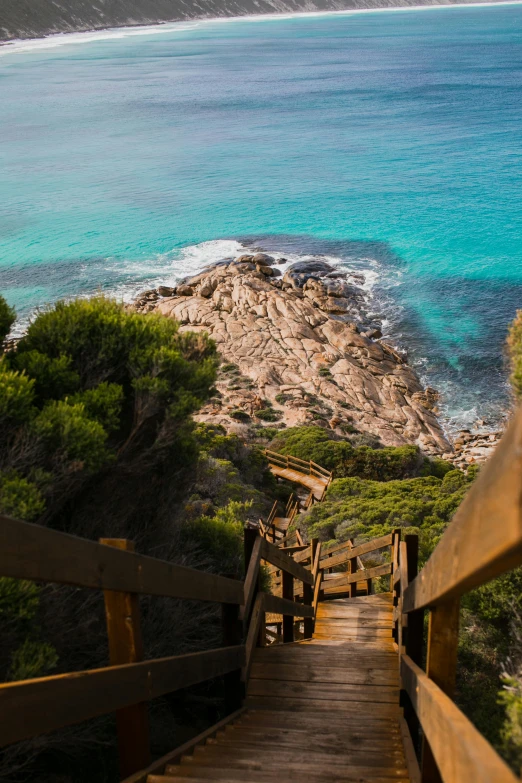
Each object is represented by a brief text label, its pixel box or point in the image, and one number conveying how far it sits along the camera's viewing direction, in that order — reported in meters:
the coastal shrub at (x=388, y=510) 14.27
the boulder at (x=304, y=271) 41.41
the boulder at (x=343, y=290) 39.78
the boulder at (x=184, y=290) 41.31
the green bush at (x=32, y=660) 3.76
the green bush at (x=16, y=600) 3.98
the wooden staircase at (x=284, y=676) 1.38
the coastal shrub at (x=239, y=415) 29.92
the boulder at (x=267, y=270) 42.50
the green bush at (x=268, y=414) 29.98
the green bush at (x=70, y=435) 5.77
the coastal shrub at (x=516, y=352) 4.78
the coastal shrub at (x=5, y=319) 6.46
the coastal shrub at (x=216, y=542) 7.83
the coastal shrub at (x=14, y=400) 5.71
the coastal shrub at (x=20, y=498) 4.82
